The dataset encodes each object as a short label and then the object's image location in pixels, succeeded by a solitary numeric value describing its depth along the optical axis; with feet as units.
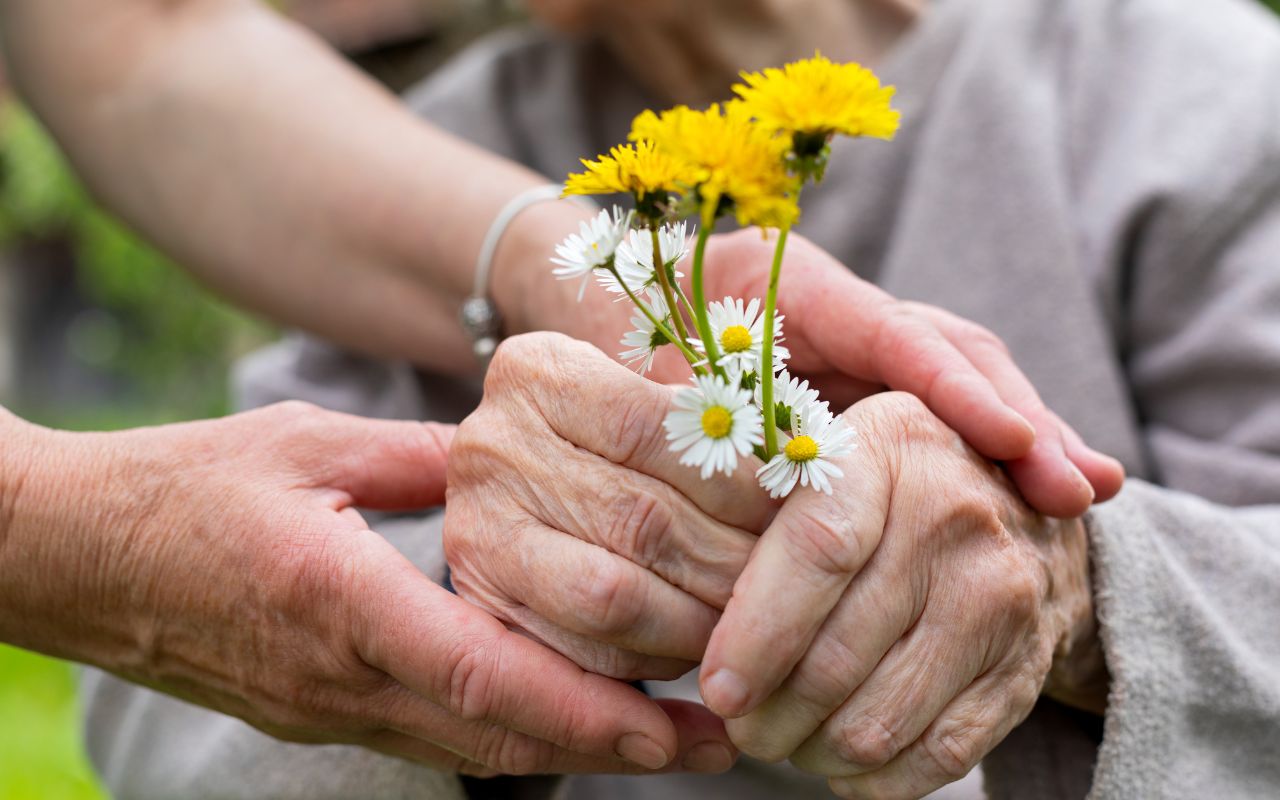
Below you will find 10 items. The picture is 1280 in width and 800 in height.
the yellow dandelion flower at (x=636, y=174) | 1.91
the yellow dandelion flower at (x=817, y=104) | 1.87
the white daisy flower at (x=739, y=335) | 1.97
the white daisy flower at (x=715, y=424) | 1.93
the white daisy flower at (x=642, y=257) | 1.99
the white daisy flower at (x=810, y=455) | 1.98
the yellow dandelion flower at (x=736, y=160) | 1.88
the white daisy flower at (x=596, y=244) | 1.97
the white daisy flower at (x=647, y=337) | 2.01
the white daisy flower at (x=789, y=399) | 1.99
